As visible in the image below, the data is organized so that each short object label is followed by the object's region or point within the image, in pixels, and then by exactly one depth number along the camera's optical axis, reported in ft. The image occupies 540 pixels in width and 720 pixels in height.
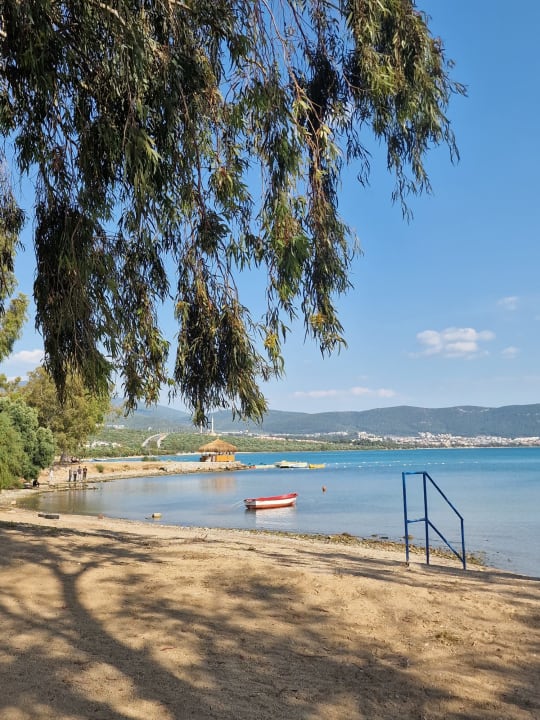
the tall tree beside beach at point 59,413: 156.87
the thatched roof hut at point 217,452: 330.13
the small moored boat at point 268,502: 103.81
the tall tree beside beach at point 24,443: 84.12
